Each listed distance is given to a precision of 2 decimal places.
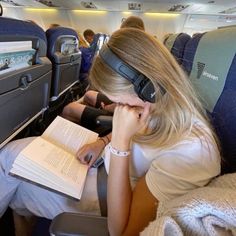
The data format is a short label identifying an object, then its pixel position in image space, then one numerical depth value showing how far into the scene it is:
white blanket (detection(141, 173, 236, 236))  0.36
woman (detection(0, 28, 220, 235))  0.63
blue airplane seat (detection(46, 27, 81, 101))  1.34
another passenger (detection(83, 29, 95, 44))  5.74
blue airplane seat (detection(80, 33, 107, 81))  2.43
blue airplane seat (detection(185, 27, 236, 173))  0.70
